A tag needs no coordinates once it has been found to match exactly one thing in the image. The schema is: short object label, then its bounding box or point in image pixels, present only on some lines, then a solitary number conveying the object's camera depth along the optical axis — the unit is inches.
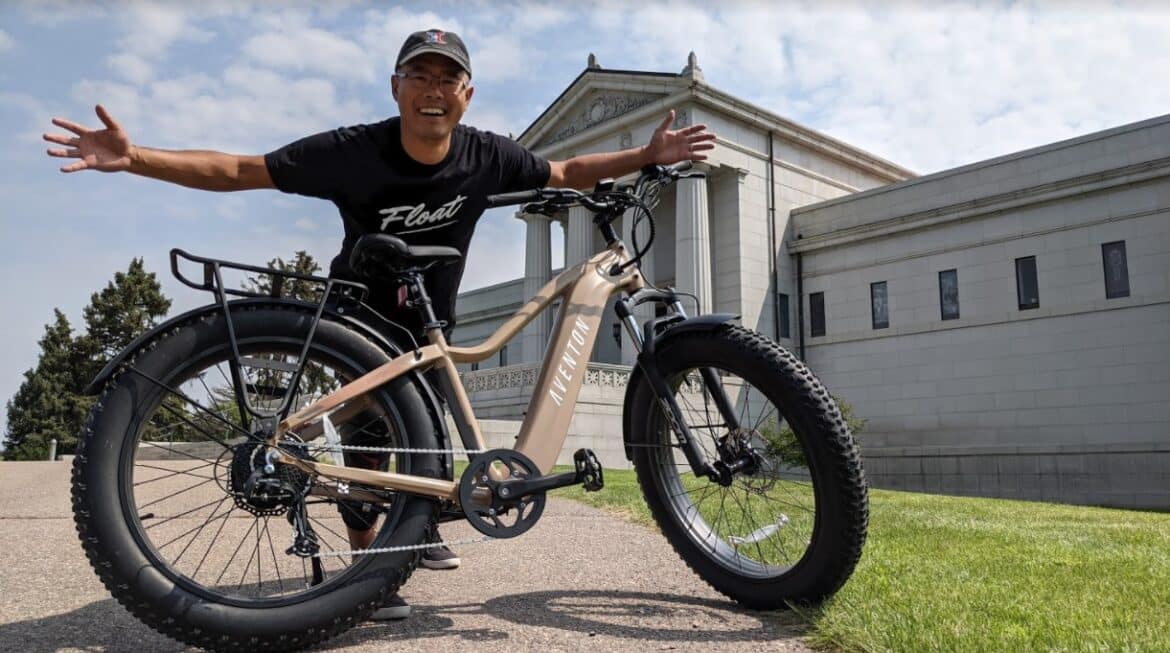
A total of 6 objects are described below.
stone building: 950.4
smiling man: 118.9
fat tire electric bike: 96.3
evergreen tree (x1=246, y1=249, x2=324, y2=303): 951.6
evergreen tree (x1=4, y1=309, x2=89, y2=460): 1485.0
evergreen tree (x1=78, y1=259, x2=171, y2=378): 1579.7
